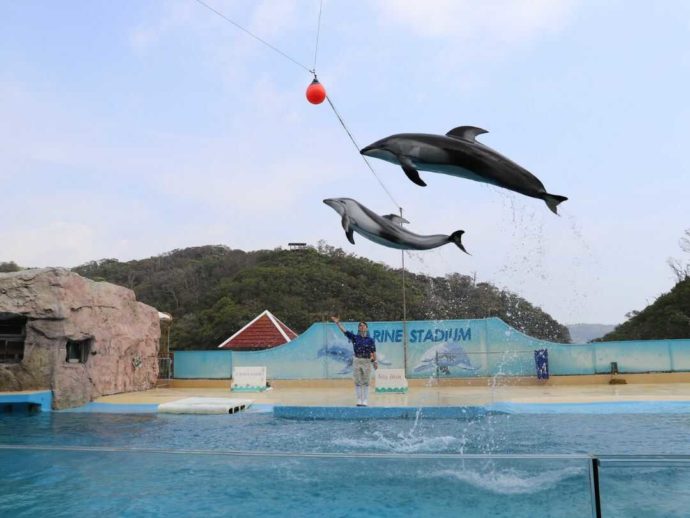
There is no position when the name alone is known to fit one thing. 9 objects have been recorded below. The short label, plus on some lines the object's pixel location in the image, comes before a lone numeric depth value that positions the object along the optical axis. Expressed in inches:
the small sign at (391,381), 499.5
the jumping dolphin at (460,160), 152.3
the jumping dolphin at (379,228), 179.5
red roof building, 789.9
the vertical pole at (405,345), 604.7
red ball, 206.1
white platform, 383.6
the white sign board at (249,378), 561.3
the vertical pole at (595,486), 105.1
